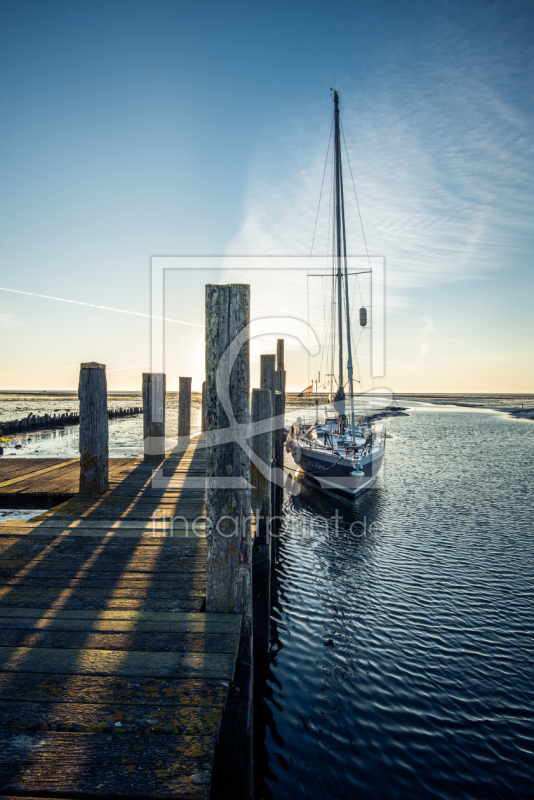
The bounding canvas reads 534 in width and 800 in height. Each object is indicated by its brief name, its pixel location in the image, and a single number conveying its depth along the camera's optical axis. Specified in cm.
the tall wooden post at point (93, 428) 617
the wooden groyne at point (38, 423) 3106
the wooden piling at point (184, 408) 1248
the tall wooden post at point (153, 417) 960
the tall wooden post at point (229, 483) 311
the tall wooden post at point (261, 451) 748
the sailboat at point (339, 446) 1531
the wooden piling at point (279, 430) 1320
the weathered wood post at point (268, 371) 1046
